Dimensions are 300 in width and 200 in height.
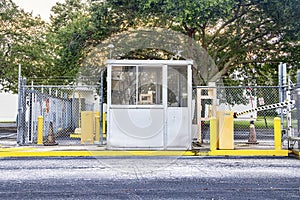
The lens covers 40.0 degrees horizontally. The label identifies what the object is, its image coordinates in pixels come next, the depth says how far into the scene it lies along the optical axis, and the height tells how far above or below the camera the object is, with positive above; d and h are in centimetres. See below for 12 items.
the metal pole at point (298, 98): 1204 +44
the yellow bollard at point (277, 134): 1234 -63
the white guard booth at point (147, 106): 1270 +23
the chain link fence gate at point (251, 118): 1312 -3
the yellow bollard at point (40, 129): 1423 -54
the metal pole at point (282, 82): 1323 +100
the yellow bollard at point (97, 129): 1608 -61
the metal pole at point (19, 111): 1365 +10
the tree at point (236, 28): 2031 +502
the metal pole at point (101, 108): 1354 +17
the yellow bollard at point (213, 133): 1247 -60
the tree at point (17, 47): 2858 +477
